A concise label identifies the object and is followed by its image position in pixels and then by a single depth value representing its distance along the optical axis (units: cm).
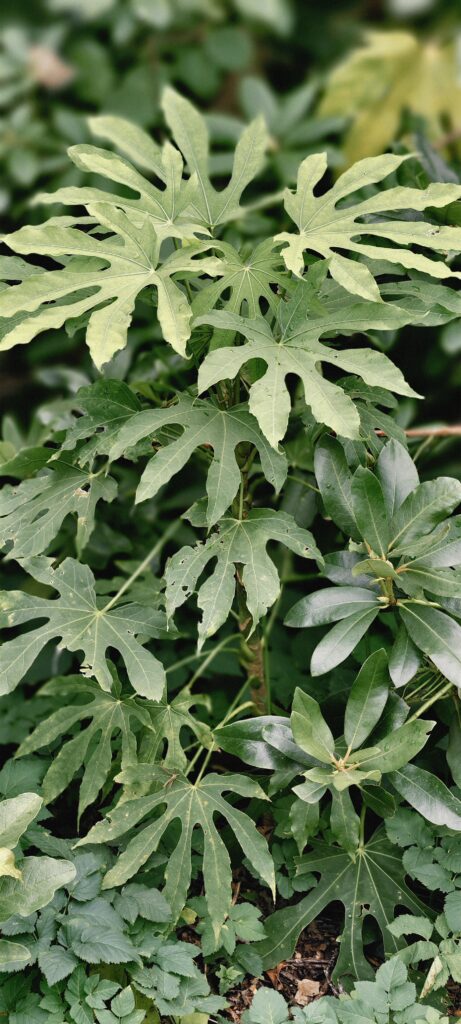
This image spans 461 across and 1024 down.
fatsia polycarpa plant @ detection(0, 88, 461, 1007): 301
